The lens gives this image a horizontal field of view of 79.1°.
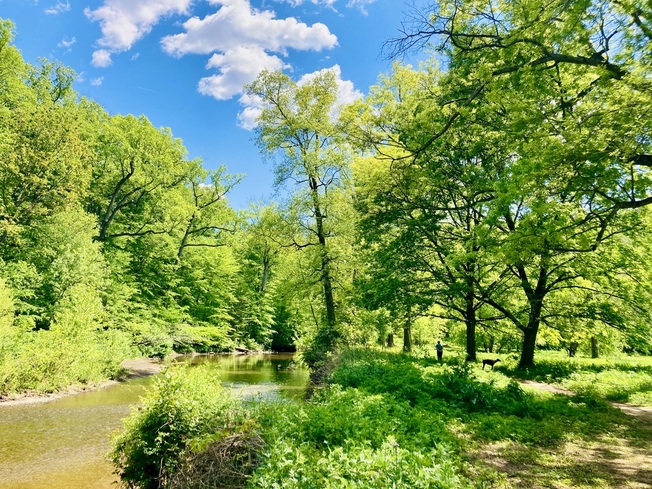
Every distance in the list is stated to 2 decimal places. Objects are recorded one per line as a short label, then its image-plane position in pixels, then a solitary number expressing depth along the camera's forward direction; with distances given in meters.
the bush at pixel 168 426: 5.88
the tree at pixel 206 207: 37.25
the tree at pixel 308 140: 21.41
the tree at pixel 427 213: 13.55
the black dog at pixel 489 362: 15.01
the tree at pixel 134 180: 30.28
